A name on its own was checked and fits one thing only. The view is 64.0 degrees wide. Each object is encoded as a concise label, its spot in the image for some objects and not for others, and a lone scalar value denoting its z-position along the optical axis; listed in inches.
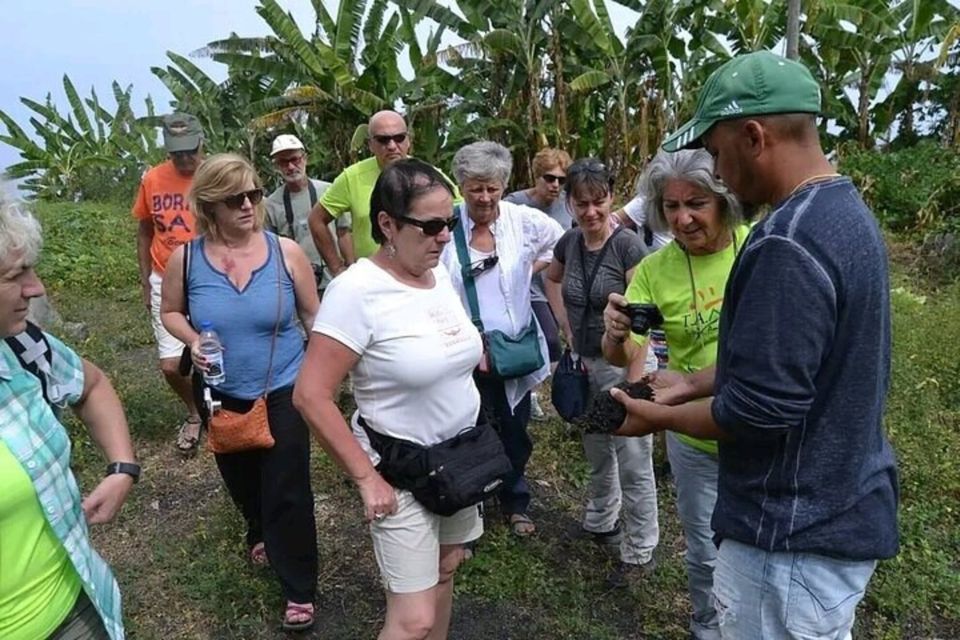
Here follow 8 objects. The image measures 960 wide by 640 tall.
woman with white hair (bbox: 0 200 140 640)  66.0
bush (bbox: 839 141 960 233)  416.2
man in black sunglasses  169.2
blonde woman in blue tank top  118.5
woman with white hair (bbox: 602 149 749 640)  96.0
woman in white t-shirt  86.0
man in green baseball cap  55.2
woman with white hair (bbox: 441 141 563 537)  134.3
